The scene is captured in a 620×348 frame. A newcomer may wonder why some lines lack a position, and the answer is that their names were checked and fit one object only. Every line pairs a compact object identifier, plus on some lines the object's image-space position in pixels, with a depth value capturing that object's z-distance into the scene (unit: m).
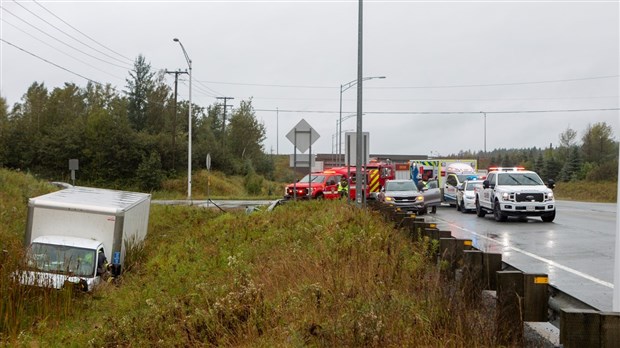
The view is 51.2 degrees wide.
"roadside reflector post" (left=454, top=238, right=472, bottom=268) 6.68
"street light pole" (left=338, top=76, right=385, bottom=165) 36.62
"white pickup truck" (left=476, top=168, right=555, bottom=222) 22.48
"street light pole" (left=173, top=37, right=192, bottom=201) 40.85
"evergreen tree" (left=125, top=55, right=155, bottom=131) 77.62
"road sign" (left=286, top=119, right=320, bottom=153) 21.42
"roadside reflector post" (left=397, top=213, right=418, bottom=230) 10.78
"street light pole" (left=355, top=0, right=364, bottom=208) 17.95
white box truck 16.02
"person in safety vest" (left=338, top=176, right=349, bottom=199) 31.51
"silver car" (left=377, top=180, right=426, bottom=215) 27.91
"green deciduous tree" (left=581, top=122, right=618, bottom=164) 82.06
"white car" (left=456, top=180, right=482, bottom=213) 29.36
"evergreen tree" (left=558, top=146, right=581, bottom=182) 73.38
